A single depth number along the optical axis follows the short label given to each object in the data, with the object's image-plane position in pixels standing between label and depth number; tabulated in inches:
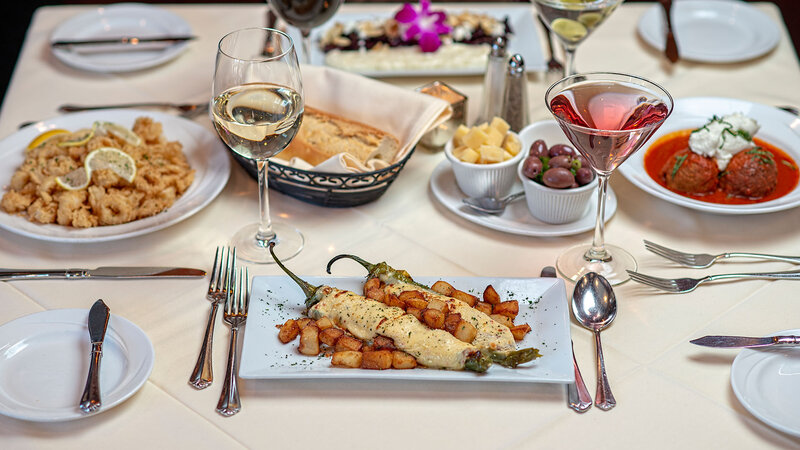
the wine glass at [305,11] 79.5
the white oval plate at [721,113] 65.4
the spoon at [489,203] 68.9
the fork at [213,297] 52.2
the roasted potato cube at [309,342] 51.1
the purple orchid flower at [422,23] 92.1
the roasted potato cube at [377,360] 49.1
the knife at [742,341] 52.3
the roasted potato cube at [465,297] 54.7
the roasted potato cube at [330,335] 51.3
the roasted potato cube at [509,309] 54.1
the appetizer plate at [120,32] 93.0
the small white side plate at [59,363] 49.1
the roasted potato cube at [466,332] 50.0
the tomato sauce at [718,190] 68.8
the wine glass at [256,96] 56.8
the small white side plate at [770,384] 47.5
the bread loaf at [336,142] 71.8
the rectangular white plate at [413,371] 48.9
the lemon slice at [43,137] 75.0
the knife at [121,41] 94.1
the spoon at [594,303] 56.0
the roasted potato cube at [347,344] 50.6
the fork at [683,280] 60.0
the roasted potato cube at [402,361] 49.1
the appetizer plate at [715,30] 94.0
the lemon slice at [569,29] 78.7
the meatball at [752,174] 67.6
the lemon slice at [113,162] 67.7
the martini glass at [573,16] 76.8
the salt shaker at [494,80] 78.1
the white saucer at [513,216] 66.7
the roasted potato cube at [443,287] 55.6
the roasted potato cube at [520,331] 52.6
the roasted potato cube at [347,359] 49.8
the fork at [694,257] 62.9
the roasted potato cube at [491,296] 55.7
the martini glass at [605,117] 53.2
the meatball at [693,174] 68.5
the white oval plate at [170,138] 64.7
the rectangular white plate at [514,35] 90.6
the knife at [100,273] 61.7
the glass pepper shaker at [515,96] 76.9
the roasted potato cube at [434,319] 50.8
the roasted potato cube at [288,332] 52.3
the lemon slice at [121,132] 73.0
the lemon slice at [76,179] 67.1
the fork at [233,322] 49.7
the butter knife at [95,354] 48.1
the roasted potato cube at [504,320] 53.5
